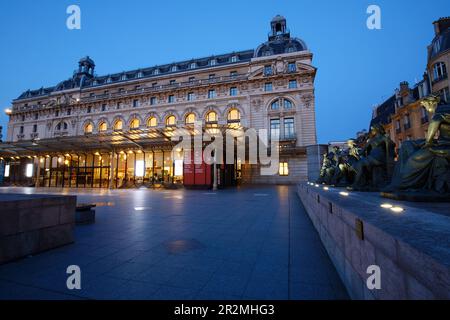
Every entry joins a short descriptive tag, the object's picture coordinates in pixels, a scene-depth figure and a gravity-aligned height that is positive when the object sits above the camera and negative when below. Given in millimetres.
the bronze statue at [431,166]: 4152 +138
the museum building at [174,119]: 28297 +10002
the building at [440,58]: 24328 +13975
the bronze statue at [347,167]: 8820 +297
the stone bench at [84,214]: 6436 -1198
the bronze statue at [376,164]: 6582 +301
